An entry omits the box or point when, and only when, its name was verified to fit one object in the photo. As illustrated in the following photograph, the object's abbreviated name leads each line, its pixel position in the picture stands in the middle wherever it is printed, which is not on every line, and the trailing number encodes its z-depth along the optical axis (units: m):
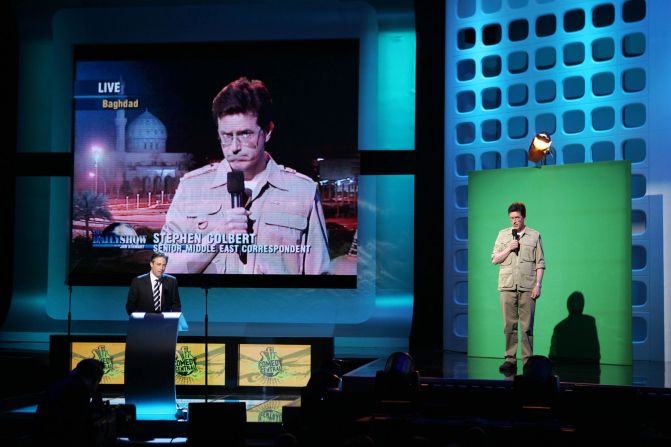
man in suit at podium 8.58
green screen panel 8.70
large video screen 11.34
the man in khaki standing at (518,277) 8.12
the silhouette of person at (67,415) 5.43
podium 7.97
